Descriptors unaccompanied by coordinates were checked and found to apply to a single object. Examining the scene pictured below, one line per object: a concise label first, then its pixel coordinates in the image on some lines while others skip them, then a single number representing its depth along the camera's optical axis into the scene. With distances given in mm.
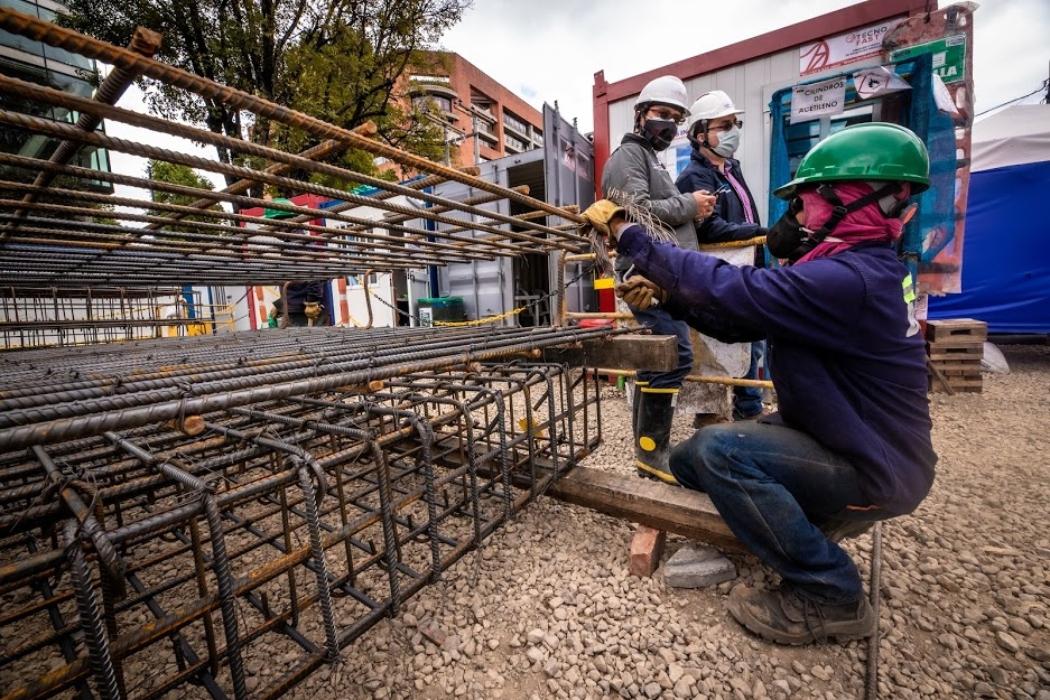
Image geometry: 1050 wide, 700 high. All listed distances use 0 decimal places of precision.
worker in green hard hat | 1497
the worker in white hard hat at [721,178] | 3348
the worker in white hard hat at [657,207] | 2742
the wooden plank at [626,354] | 2258
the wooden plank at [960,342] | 4805
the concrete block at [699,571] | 1893
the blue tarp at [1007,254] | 6574
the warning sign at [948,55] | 4449
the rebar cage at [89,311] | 4625
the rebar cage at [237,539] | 898
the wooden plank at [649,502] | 1925
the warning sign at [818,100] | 4773
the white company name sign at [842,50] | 4777
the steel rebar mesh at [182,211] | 943
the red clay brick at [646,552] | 1962
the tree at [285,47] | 9875
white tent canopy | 6621
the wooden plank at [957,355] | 4812
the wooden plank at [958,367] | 4840
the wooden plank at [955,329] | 4867
